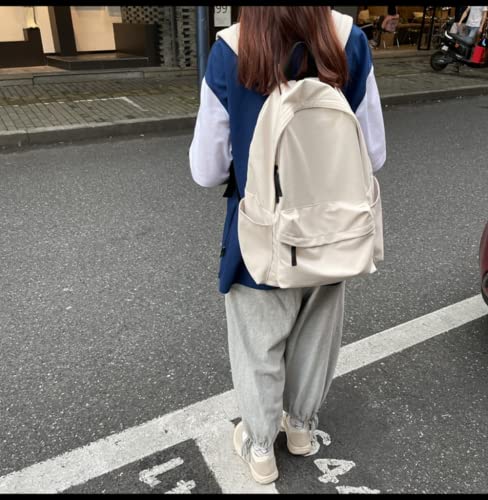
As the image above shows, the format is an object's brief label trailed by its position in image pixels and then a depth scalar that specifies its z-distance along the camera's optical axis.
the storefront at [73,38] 10.32
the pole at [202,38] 7.19
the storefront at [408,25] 14.67
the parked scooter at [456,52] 11.48
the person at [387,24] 14.38
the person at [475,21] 11.32
